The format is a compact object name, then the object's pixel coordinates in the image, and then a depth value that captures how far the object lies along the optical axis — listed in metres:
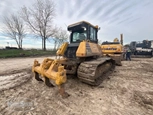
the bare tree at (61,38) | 26.07
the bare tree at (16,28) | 21.17
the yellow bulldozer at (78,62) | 2.46
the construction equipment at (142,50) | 11.32
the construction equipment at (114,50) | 5.79
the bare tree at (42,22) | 18.56
